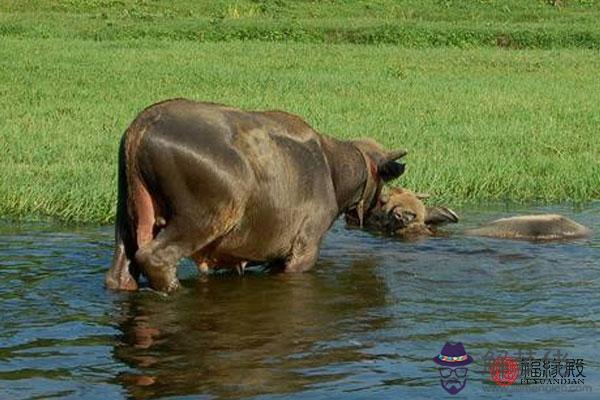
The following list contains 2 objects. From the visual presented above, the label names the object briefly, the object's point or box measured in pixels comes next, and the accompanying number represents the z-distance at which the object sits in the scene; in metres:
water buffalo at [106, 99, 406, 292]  14.07
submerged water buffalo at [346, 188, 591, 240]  19.23
